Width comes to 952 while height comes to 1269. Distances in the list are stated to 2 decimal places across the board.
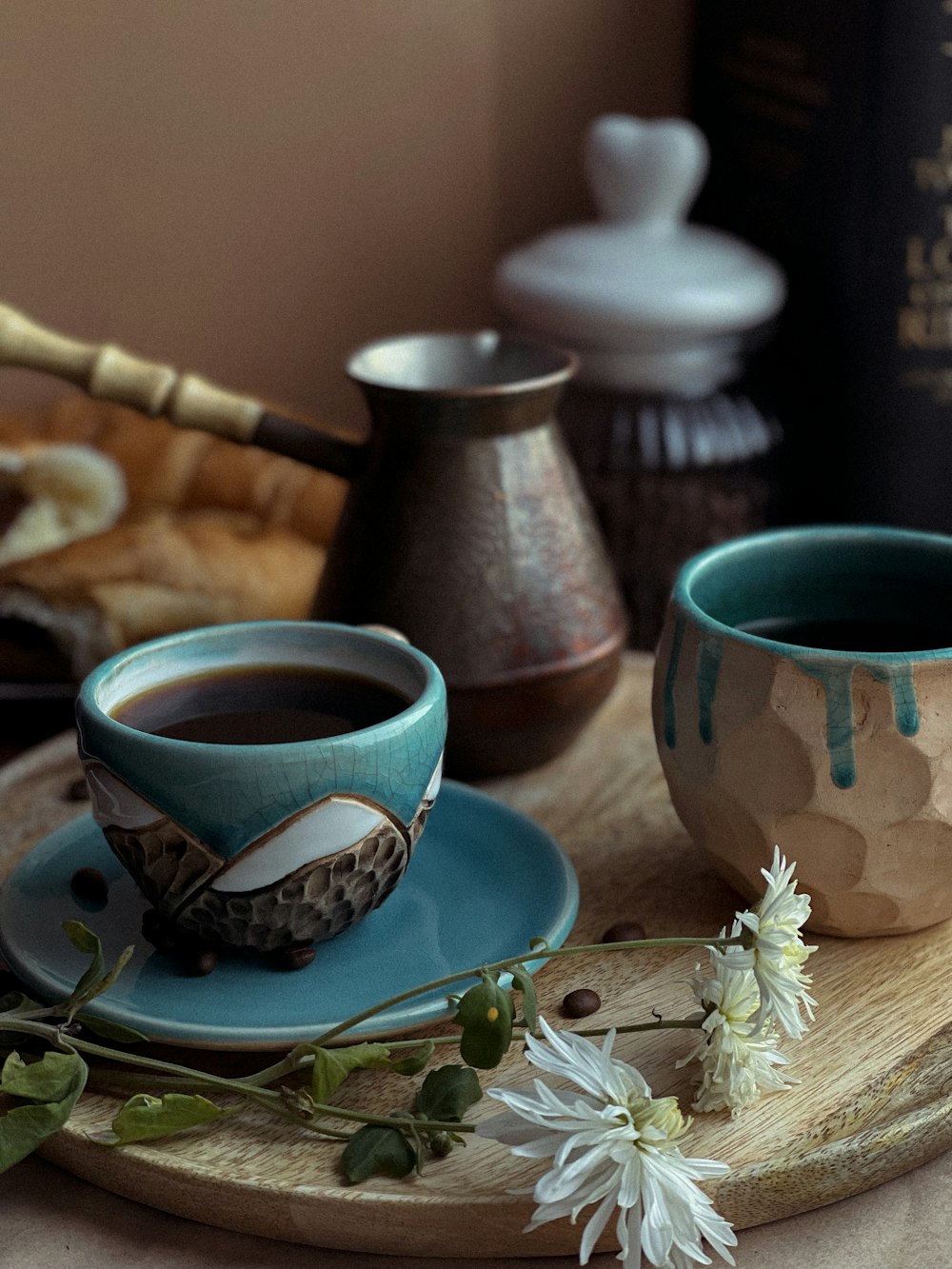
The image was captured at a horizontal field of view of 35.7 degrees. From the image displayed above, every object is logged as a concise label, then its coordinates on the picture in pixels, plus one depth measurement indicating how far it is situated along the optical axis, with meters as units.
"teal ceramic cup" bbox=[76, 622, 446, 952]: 0.62
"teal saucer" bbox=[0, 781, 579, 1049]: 0.64
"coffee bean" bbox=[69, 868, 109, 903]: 0.74
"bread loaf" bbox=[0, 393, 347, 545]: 1.21
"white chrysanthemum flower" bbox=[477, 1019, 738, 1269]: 0.53
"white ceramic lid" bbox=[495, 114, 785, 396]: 1.19
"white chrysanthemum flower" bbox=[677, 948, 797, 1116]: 0.60
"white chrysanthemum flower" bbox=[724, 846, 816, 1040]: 0.58
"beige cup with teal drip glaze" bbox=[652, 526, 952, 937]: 0.66
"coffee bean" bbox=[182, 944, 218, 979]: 0.67
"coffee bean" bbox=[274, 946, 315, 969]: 0.68
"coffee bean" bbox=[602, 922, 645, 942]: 0.74
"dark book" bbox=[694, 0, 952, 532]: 1.17
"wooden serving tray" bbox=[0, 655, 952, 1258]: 0.58
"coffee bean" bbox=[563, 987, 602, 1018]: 0.69
